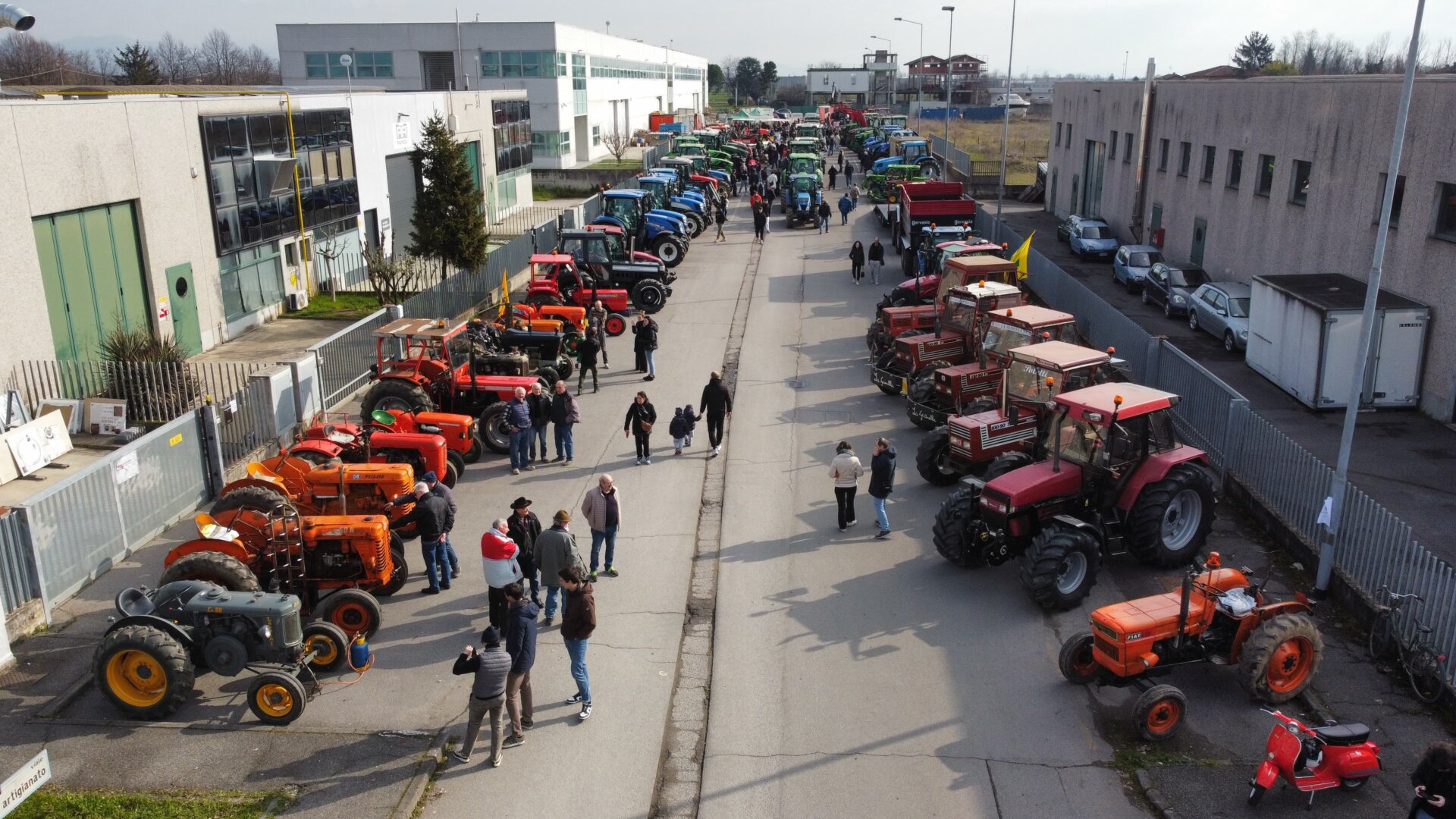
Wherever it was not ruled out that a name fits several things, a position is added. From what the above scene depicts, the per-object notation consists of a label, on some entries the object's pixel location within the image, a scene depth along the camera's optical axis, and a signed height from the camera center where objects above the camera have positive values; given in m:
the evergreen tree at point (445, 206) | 25.83 -1.96
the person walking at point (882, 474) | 12.82 -4.20
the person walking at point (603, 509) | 11.56 -4.16
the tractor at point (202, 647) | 8.86 -4.42
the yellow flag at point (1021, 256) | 22.83 -2.86
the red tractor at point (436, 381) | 15.61 -3.85
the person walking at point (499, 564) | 10.17 -4.23
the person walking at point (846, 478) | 12.77 -4.25
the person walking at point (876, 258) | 28.67 -3.61
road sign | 5.95 -3.74
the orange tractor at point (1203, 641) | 8.92 -4.39
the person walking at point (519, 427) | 14.84 -4.22
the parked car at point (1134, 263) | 28.72 -3.83
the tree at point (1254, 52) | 112.34 +7.47
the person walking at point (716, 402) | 15.92 -4.13
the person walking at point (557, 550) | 10.26 -4.08
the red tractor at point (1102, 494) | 11.37 -3.97
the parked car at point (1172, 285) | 25.22 -3.96
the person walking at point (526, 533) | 11.07 -4.21
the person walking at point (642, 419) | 15.34 -4.22
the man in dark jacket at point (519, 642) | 8.50 -4.11
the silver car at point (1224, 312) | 22.00 -4.06
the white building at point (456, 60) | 55.66 +3.42
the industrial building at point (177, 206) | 16.53 -1.56
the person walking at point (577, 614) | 8.91 -4.07
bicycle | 9.15 -4.70
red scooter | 7.69 -4.58
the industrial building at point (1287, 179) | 17.48 -1.28
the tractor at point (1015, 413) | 13.36 -3.76
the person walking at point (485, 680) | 8.19 -4.24
